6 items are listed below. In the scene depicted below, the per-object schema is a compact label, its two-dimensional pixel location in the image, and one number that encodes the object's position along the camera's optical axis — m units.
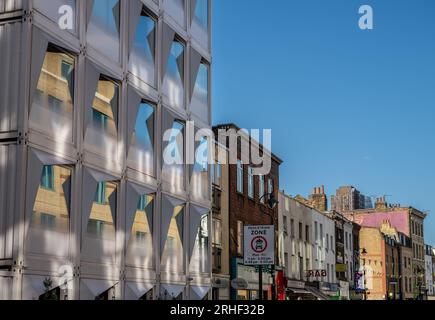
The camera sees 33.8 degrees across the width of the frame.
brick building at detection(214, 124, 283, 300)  40.62
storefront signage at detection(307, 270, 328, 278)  56.50
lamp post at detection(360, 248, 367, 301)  76.10
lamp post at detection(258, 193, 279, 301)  26.65
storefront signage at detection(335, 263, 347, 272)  64.69
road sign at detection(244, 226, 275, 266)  27.35
